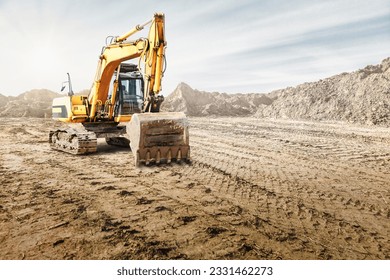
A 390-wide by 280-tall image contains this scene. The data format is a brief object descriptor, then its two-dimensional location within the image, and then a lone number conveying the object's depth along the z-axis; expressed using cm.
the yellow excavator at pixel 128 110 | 688
